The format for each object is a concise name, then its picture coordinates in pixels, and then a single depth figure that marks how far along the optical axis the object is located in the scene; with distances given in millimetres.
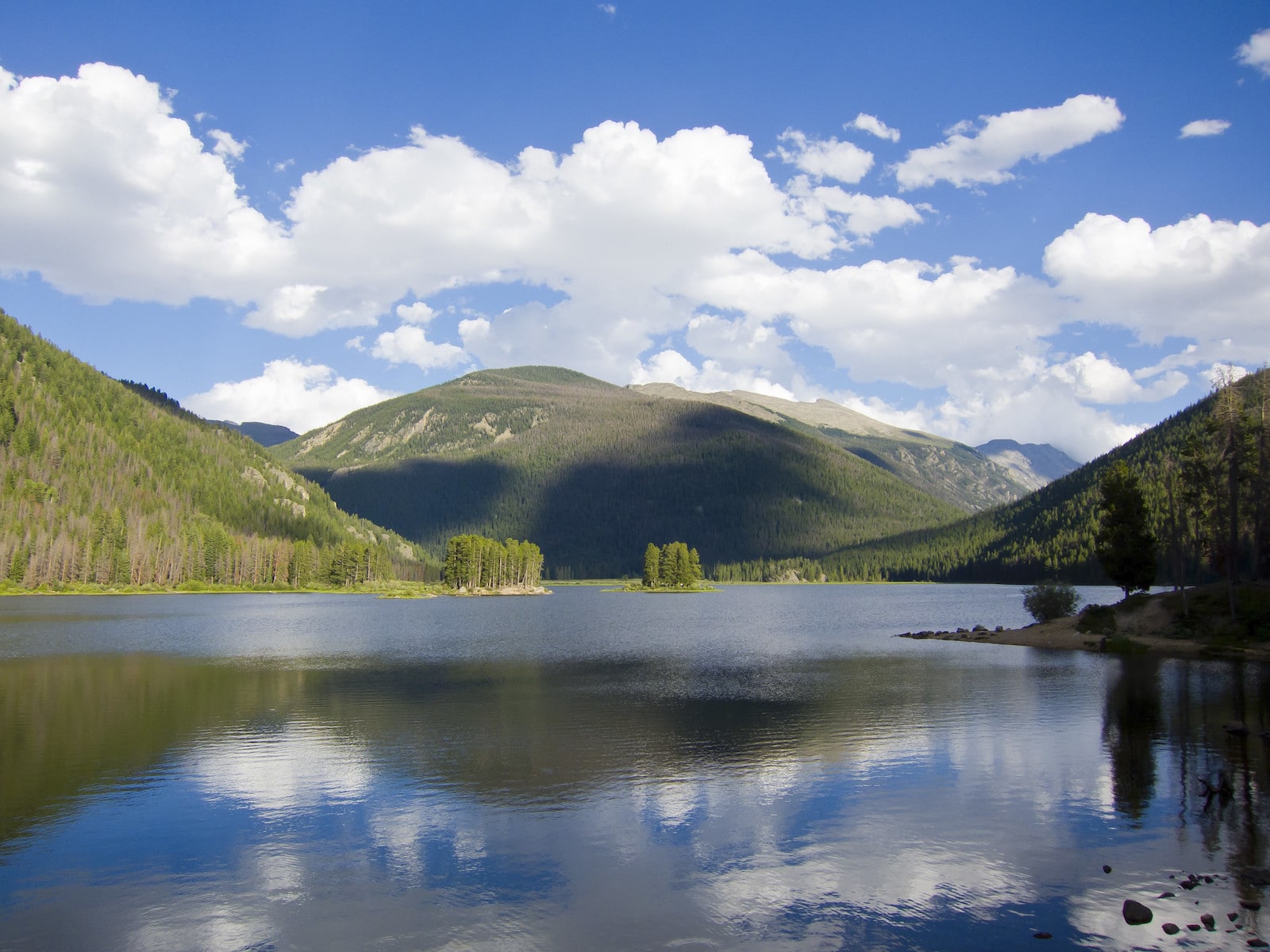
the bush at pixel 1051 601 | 101250
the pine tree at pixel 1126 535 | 93312
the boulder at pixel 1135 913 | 20828
